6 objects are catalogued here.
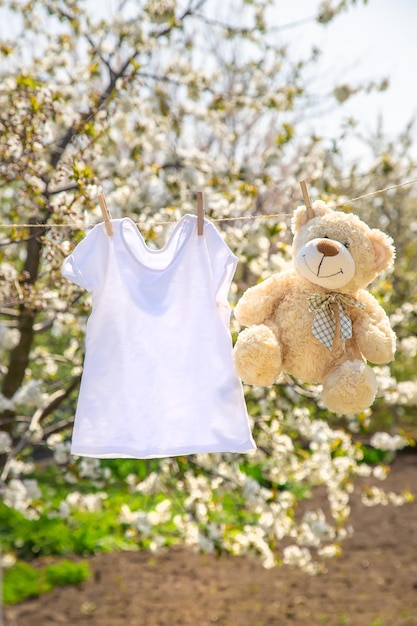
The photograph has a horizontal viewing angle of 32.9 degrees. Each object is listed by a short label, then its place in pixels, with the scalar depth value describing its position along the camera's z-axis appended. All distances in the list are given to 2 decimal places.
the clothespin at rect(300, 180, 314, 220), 2.01
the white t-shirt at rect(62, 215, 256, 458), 2.04
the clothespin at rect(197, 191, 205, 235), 2.12
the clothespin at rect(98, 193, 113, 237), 2.11
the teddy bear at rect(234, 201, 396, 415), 1.91
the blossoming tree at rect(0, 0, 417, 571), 3.16
